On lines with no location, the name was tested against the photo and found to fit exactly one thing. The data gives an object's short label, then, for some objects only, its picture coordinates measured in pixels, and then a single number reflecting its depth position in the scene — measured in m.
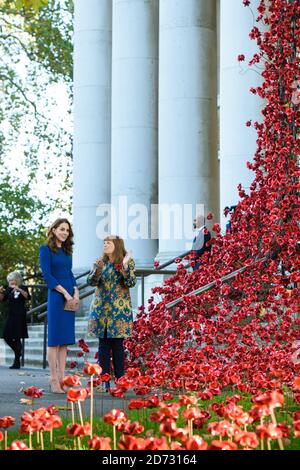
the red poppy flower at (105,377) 13.36
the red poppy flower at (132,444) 7.80
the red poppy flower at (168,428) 8.24
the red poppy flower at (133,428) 8.90
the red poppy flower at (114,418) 9.24
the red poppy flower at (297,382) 8.86
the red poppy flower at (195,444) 7.85
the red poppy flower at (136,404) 10.42
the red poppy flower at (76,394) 9.68
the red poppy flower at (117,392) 11.66
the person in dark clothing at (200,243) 27.28
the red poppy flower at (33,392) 12.14
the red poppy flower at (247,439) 8.17
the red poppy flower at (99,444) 8.13
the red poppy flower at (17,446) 8.33
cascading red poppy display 20.58
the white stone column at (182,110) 32.19
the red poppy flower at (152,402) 10.30
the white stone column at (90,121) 37.06
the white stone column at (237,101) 27.11
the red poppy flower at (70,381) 10.13
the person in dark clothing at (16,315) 31.25
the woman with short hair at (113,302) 21.06
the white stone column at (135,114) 34.64
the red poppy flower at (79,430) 8.75
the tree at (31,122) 60.57
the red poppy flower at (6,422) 10.20
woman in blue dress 20.52
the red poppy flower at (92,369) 10.17
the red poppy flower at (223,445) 8.09
